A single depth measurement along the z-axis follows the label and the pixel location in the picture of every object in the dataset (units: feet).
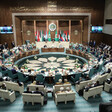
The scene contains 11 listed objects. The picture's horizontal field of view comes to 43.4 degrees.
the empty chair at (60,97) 26.29
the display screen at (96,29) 77.36
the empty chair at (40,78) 34.24
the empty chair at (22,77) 35.32
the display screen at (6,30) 74.90
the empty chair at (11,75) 37.32
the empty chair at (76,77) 35.12
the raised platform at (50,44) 65.36
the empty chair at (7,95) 27.12
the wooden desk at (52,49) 63.57
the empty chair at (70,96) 26.55
